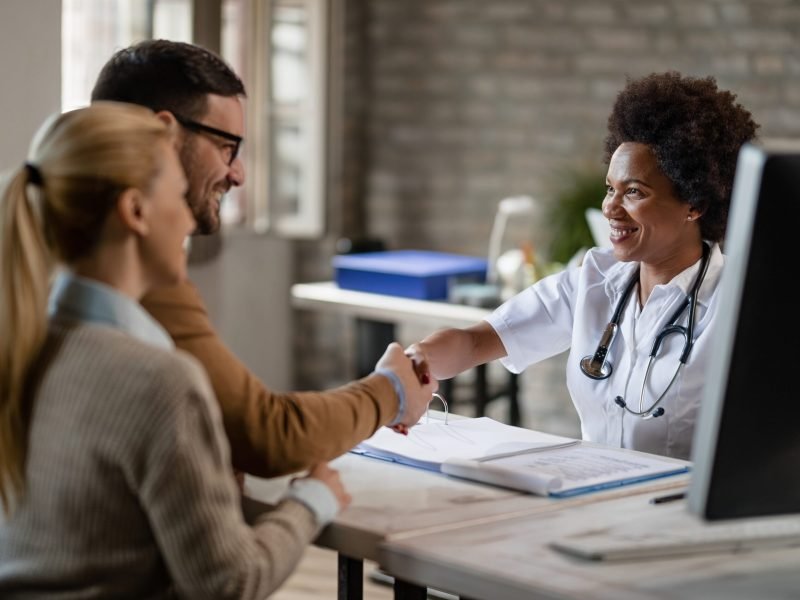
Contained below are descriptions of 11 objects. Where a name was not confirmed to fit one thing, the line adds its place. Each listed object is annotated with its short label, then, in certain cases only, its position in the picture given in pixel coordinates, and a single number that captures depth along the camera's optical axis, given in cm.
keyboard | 263
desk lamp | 515
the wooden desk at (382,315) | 471
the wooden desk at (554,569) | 254
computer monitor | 249
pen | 284
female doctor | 327
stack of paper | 288
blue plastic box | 486
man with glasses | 277
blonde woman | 252
